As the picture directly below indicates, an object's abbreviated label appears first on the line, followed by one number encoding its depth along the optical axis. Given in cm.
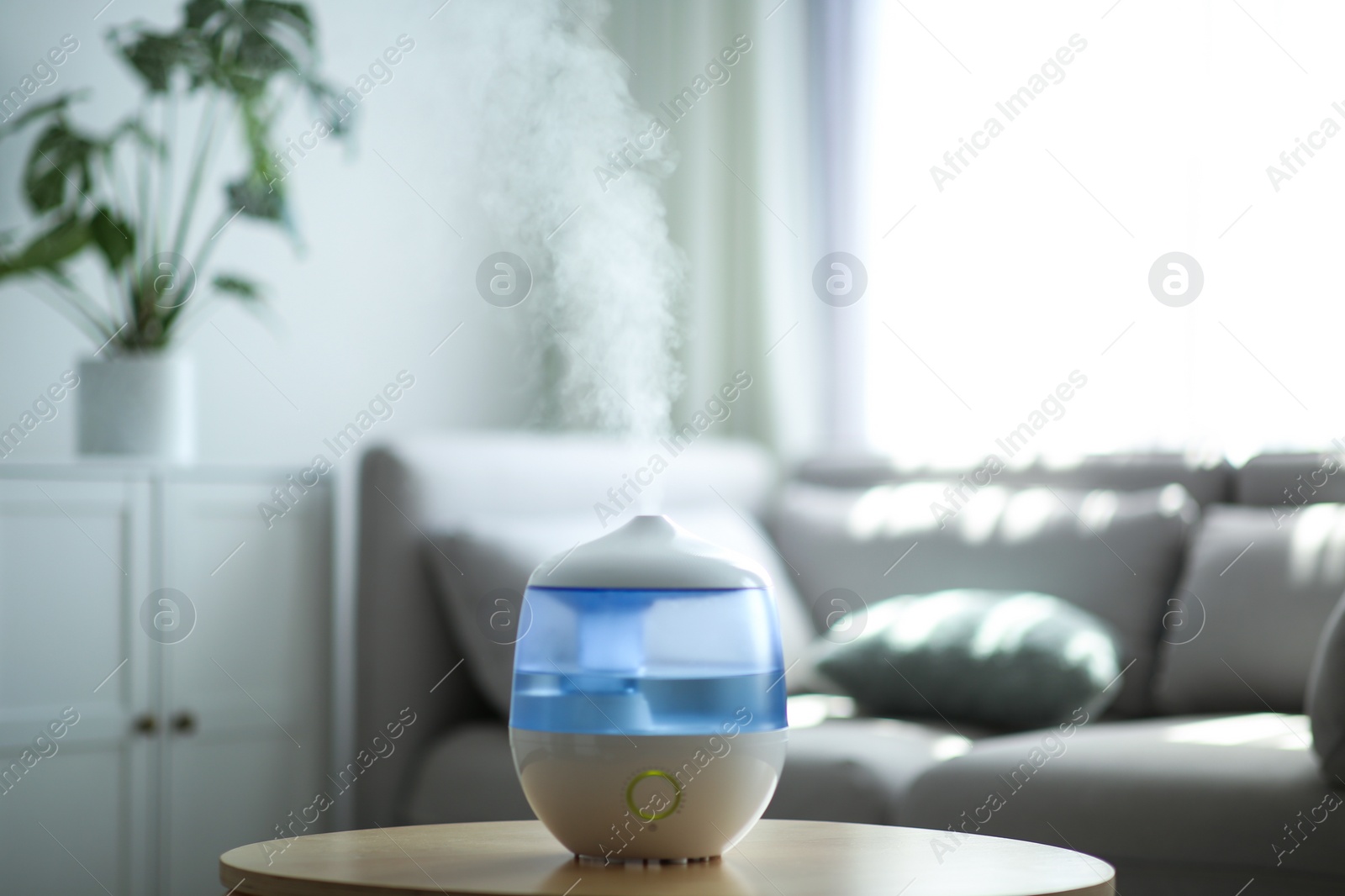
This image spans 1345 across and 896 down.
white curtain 316
